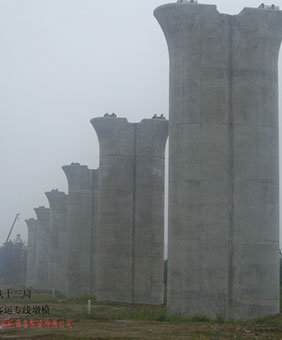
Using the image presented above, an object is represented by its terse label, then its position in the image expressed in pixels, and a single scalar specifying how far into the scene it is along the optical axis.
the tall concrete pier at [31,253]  88.94
